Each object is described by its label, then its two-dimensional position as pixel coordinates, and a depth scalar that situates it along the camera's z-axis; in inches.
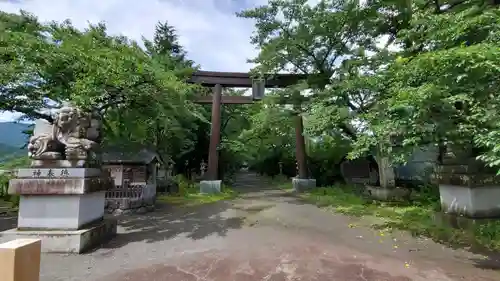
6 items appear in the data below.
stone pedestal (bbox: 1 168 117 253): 198.7
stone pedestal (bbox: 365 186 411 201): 410.0
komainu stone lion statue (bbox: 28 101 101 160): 206.8
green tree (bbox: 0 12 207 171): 211.3
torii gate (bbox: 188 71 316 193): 583.8
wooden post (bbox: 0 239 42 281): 69.4
